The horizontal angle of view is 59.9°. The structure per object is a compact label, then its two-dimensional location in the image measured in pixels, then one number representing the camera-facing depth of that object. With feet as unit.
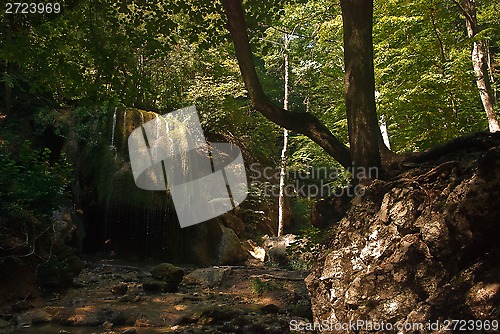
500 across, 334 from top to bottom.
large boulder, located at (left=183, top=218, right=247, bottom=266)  52.29
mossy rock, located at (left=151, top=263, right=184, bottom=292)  32.83
